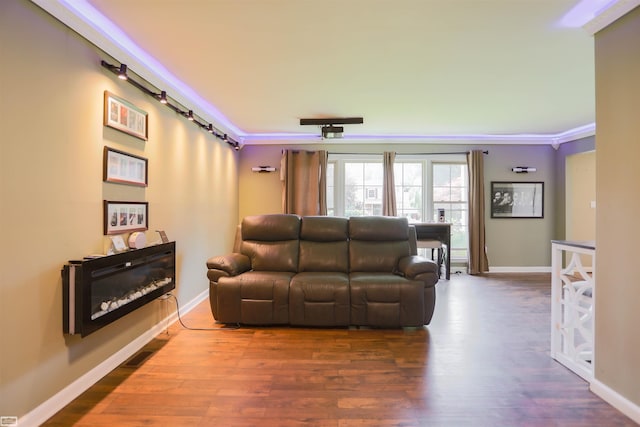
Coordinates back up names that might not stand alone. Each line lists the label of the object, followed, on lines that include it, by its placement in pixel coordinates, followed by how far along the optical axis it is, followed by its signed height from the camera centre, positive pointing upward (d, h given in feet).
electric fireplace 6.15 -1.70
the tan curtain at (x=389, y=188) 18.92 +1.58
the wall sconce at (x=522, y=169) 19.03 +2.77
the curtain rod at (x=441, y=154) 19.27 +3.69
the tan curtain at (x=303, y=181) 18.92 +1.96
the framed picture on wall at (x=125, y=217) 7.58 -0.10
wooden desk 17.37 -1.00
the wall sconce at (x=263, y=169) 19.24 +2.70
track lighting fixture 7.66 +3.52
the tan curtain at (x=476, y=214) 18.75 +0.06
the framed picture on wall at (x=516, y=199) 19.21 +0.99
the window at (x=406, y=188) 19.60 +1.64
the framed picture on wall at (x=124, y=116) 7.52 +2.48
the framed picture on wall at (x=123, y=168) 7.52 +1.15
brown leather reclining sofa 10.15 -2.39
